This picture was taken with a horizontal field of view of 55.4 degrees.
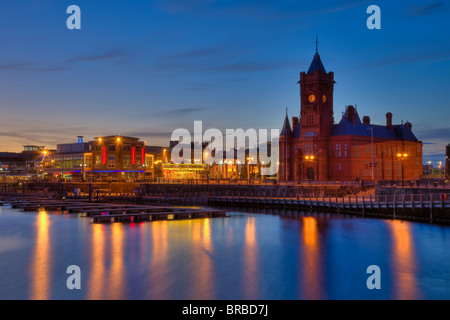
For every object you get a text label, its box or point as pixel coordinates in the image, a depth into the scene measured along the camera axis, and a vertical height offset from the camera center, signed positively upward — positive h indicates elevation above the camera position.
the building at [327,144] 85.75 +6.32
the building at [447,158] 130.43 +4.87
